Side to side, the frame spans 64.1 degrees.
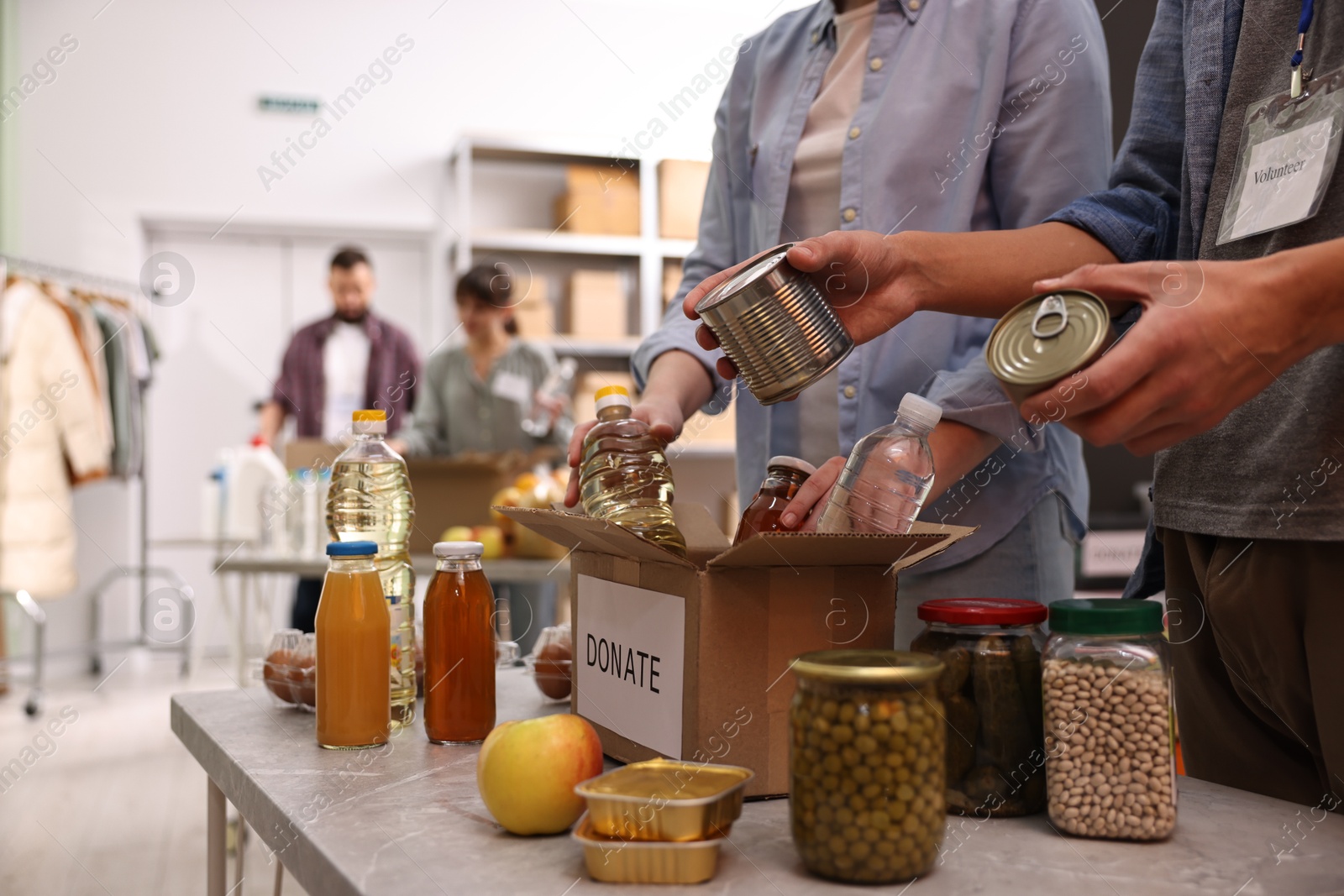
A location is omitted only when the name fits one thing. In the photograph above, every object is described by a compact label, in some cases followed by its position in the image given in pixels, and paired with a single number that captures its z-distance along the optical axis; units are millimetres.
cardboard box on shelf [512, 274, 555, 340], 5207
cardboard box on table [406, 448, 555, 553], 2924
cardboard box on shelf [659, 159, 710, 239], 5285
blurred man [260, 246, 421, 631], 4789
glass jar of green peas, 652
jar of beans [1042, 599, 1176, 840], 723
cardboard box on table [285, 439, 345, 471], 3307
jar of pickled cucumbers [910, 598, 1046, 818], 779
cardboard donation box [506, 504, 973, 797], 815
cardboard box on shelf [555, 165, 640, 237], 5270
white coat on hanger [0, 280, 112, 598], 4246
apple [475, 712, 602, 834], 755
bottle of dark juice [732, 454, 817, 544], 940
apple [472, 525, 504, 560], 2906
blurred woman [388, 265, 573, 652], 3961
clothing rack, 4898
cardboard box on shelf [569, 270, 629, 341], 5234
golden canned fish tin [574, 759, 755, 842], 684
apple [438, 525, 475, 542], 2748
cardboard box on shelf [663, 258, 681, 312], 5426
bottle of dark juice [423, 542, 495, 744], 1017
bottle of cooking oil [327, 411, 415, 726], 1086
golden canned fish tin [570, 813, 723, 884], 674
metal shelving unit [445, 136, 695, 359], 5219
